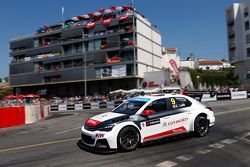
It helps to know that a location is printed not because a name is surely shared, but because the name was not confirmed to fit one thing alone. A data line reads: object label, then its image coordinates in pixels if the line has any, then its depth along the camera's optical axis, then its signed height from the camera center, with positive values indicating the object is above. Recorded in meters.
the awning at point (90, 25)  71.81 +14.71
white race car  9.03 -0.97
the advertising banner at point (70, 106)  45.60 -2.07
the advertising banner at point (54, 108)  47.78 -2.32
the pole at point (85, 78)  67.36 +2.87
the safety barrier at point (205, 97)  37.71 -0.99
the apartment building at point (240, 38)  66.19 +10.68
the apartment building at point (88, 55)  67.81 +8.35
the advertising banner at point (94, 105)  42.31 -1.82
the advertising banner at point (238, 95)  39.66 -0.87
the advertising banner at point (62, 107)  46.60 -2.17
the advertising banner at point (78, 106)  44.32 -2.04
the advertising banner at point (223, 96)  39.56 -0.94
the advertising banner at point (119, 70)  66.56 +4.16
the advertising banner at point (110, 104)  39.66 -1.62
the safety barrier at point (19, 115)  22.30 -1.65
